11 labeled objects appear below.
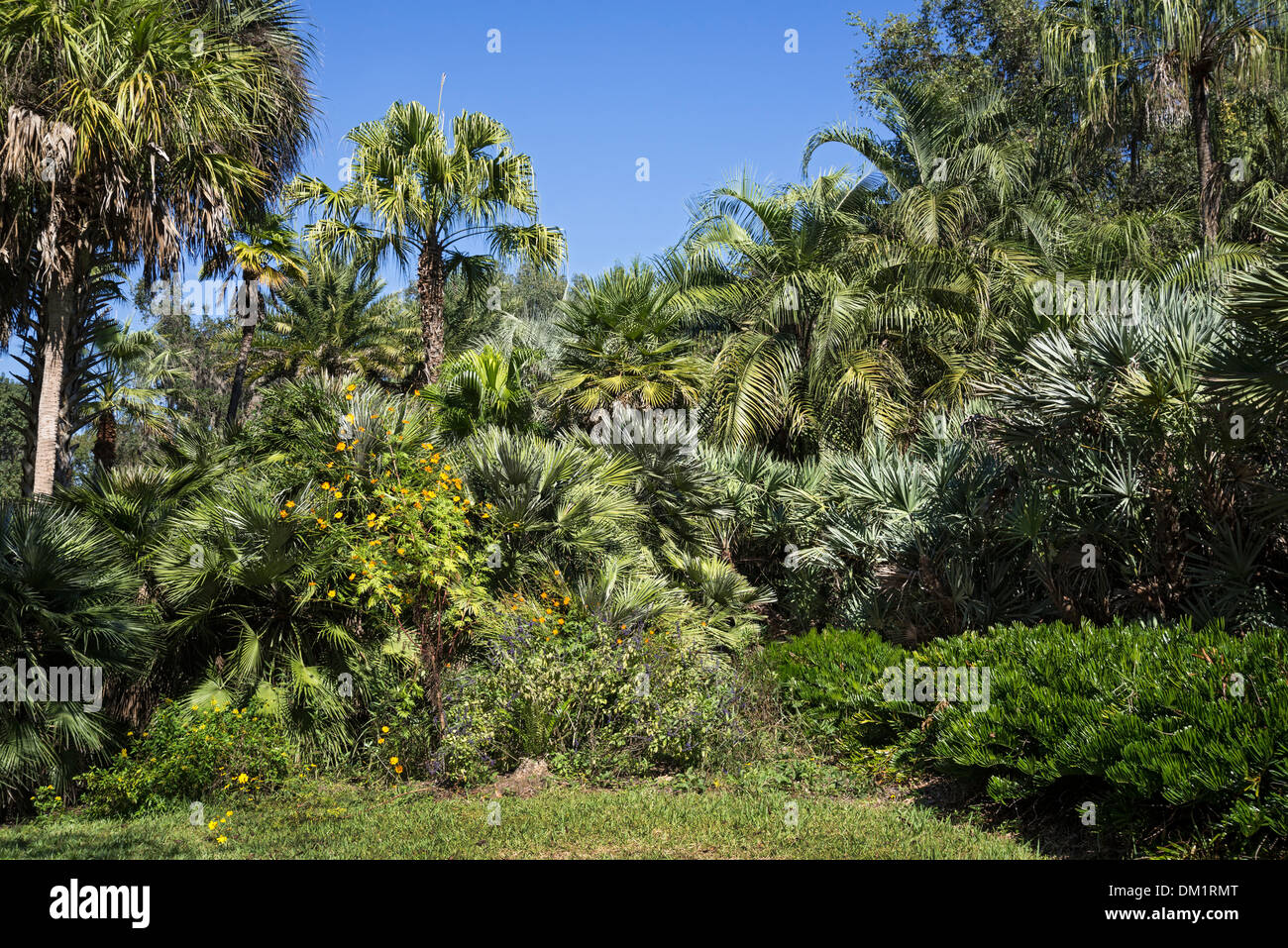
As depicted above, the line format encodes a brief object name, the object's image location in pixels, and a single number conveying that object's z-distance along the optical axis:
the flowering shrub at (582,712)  7.52
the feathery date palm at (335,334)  25.14
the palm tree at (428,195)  12.07
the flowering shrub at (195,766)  7.08
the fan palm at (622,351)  11.69
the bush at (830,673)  7.88
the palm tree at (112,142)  9.19
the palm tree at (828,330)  12.97
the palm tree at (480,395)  10.72
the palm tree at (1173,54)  11.68
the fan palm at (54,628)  6.91
